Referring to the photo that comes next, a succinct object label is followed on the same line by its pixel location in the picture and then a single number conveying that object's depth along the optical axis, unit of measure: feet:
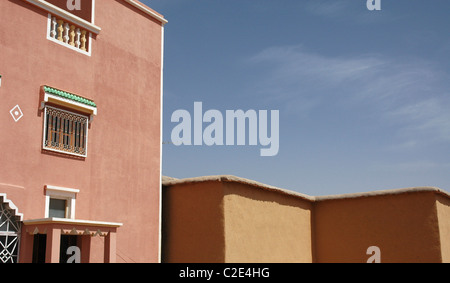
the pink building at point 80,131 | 30.89
